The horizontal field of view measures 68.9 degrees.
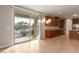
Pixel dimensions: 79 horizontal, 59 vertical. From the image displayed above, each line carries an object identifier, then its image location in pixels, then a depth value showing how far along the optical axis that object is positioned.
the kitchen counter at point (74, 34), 4.66
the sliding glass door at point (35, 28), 4.35
